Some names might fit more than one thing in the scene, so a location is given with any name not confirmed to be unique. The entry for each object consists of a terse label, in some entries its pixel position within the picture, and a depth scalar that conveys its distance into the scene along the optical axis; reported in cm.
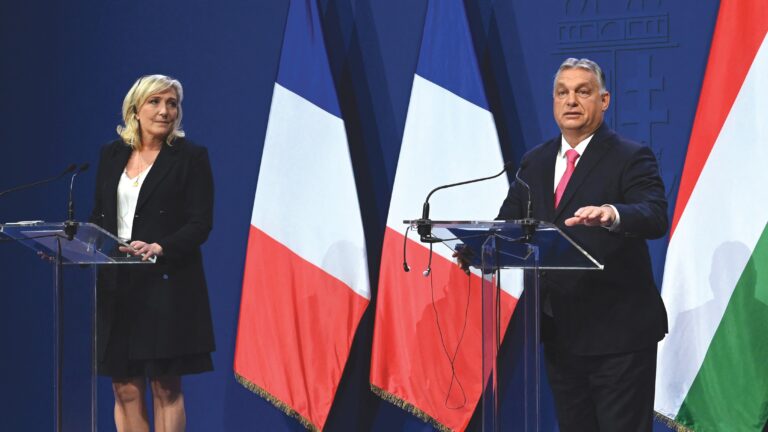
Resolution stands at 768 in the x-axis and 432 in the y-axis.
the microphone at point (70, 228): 574
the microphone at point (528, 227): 466
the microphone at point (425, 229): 485
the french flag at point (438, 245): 789
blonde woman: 692
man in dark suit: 542
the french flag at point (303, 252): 832
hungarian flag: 698
